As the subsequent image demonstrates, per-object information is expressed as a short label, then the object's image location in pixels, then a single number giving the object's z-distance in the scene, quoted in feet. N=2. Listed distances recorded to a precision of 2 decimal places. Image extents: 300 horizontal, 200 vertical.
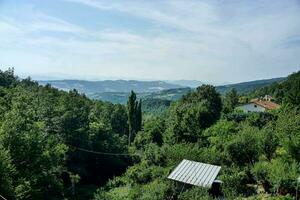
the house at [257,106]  131.17
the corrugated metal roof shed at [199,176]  44.66
